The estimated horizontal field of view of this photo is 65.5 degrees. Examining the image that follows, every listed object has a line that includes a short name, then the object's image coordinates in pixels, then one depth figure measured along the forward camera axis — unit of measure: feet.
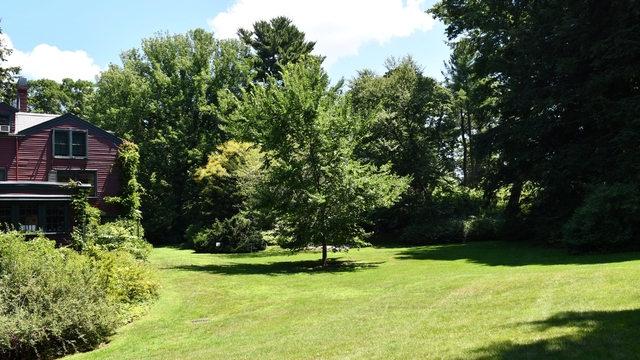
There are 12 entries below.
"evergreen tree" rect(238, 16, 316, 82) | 186.29
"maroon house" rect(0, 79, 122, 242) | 103.60
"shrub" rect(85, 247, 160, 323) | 45.78
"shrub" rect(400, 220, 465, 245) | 113.50
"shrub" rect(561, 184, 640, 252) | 64.44
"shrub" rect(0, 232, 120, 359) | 36.14
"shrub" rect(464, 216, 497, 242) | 111.74
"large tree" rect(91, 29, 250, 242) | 157.99
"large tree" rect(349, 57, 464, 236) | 128.47
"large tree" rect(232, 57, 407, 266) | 72.64
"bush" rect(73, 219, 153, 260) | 71.18
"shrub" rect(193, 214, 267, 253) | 111.55
